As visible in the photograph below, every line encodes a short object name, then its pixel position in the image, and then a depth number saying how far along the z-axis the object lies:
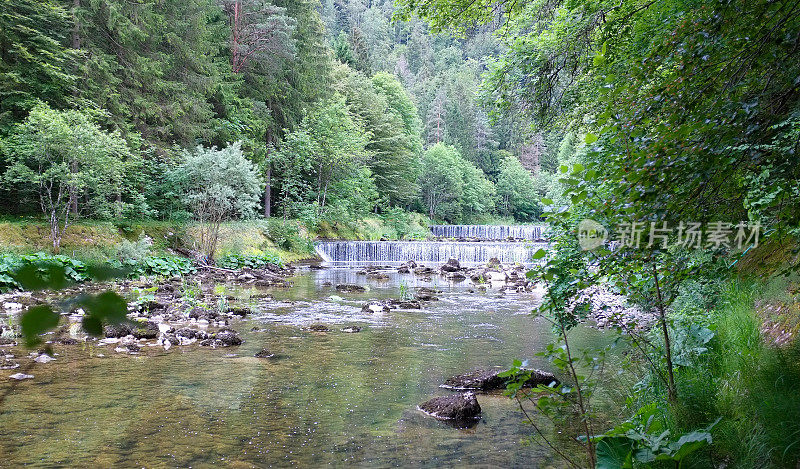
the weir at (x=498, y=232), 39.31
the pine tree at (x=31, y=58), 15.66
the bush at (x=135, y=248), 14.55
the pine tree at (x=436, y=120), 65.12
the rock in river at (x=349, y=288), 15.62
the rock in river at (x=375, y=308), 12.18
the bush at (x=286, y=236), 24.27
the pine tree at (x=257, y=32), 26.98
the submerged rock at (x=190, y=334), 8.89
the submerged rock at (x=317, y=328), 9.87
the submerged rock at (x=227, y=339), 8.56
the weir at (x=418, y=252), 26.42
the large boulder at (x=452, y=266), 22.08
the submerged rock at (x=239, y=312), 11.11
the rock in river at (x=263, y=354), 7.91
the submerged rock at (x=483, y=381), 6.56
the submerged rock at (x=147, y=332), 8.60
